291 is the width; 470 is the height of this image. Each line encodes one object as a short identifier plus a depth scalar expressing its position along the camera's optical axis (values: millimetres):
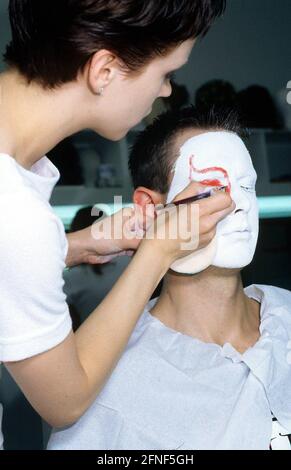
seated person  1337
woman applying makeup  923
